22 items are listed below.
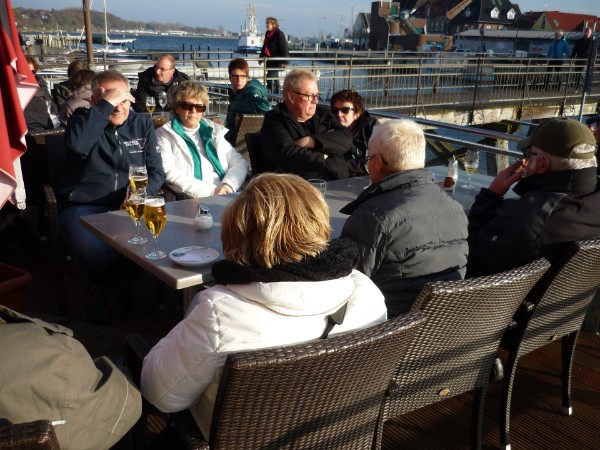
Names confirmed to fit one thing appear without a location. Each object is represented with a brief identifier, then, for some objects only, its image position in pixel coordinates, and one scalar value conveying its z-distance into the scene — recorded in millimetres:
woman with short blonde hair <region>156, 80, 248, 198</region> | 3674
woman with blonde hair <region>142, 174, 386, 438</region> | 1294
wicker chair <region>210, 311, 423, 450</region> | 1179
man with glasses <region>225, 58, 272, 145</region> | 5453
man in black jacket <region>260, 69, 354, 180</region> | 3602
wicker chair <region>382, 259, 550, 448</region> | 1590
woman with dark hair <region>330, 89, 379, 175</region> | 4227
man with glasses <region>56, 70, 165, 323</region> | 3125
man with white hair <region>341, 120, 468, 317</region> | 1942
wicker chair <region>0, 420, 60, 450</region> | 932
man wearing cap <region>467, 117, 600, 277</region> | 2205
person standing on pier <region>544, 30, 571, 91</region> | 16453
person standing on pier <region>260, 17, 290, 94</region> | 10766
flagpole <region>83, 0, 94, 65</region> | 8641
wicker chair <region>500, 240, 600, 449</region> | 1985
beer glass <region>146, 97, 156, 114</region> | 5625
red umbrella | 2039
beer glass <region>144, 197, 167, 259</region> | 2148
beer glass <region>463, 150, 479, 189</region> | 3332
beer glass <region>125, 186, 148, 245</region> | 2206
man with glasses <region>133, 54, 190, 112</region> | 6875
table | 2031
